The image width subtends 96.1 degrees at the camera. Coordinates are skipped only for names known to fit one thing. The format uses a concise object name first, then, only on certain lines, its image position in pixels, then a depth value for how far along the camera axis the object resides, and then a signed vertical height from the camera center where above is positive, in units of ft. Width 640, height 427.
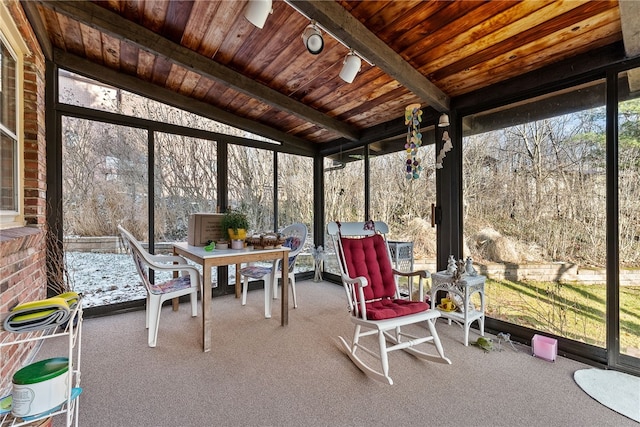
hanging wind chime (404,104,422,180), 9.99 +2.57
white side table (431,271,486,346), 8.45 -2.42
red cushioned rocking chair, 6.83 -2.32
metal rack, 3.87 -2.75
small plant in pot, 9.82 -0.43
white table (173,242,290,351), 8.00 -1.44
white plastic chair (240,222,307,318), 10.69 -2.26
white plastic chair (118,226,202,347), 8.19 -2.30
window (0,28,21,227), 6.74 +1.87
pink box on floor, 7.48 -3.62
